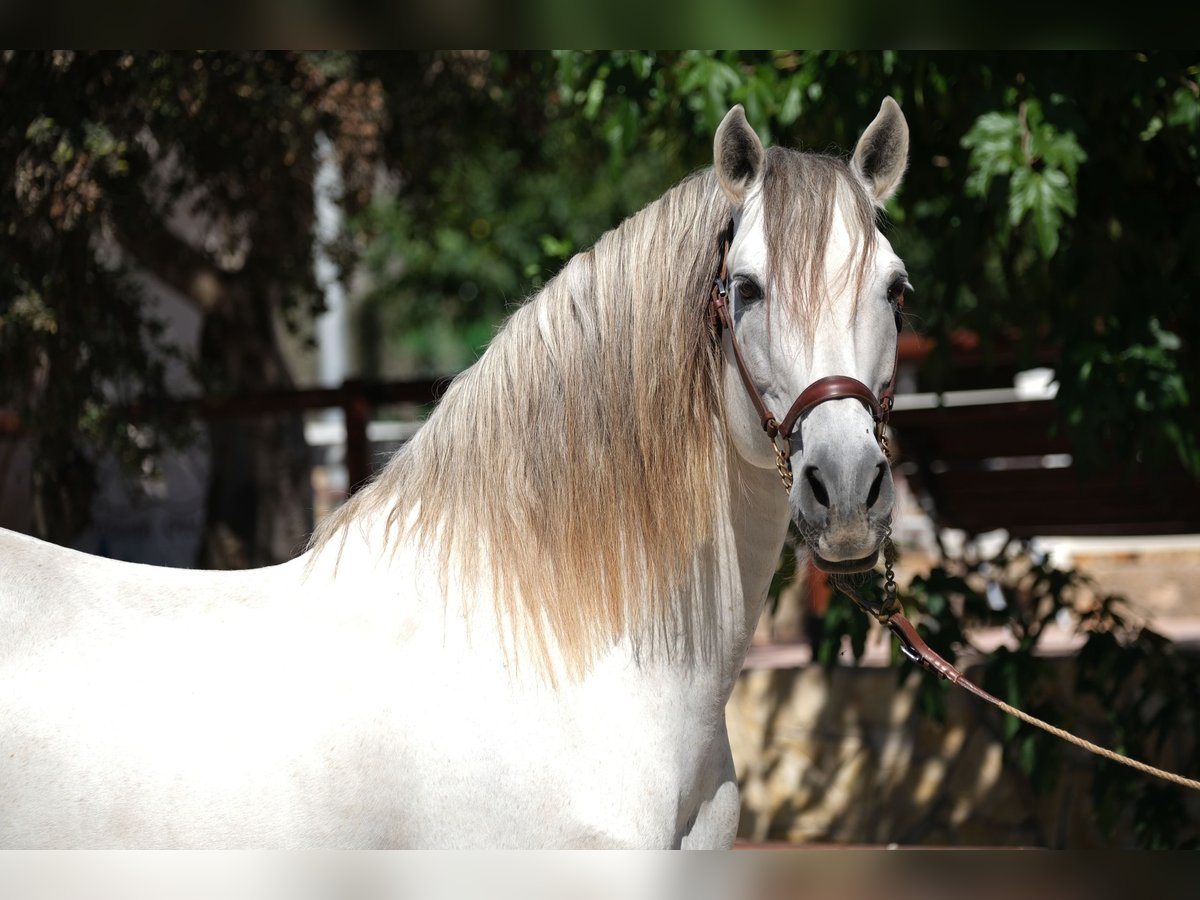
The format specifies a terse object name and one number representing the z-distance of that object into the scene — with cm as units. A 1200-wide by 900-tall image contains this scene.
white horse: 622
